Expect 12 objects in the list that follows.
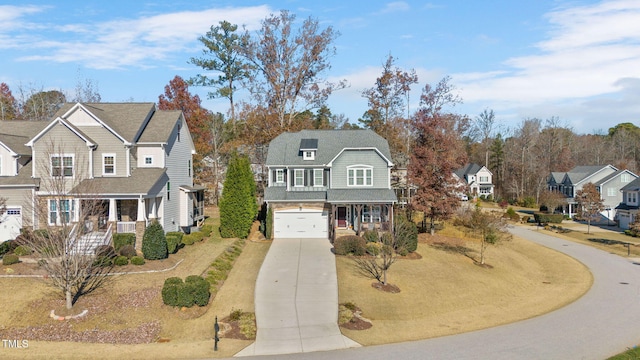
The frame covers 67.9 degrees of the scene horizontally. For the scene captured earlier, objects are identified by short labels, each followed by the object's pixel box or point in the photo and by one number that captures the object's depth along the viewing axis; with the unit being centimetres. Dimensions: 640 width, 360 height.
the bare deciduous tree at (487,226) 3416
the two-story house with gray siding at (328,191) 3650
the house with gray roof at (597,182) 6138
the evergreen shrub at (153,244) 2747
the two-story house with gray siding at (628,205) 5473
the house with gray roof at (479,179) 8263
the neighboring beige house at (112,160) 3002
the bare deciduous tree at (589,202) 5147
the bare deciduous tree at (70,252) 2025
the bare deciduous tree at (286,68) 4916
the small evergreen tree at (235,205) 3606
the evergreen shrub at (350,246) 3133
